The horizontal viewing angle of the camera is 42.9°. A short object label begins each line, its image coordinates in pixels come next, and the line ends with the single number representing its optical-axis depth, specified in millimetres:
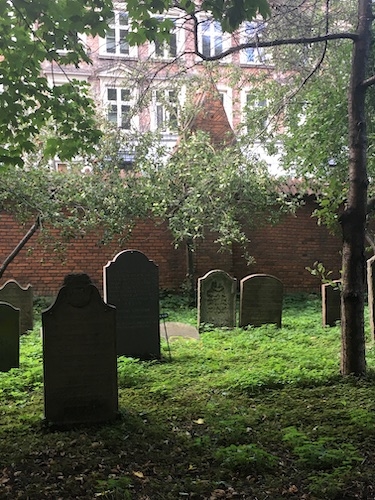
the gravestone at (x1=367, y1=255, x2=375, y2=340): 8102
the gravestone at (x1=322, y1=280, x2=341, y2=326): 10422
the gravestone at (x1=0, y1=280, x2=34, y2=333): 10289
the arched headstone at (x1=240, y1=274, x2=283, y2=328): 10023
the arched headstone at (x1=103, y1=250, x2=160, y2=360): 7340
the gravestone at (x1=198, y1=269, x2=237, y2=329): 10500
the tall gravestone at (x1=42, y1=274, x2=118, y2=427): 4602
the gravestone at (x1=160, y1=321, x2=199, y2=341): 9448
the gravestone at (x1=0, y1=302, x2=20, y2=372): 6691
